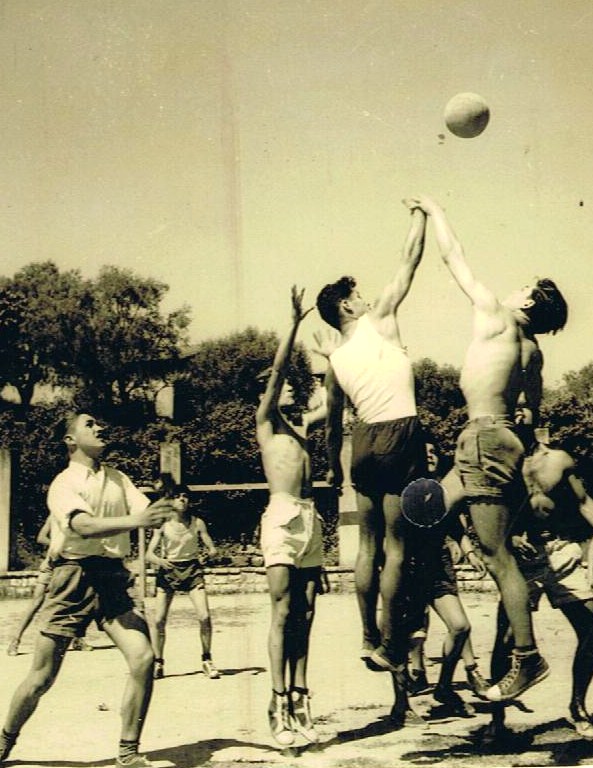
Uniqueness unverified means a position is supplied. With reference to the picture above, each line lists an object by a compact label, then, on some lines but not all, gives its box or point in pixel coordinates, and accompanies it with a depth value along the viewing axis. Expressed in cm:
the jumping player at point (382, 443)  547
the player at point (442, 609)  628
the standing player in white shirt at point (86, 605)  525
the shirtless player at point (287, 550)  563
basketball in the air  586
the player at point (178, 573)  787
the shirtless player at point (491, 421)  531
